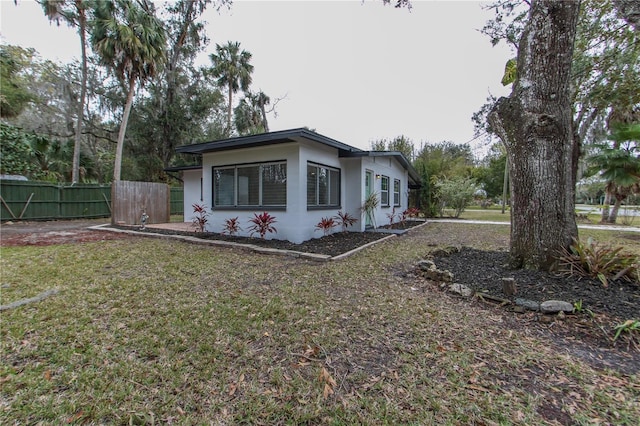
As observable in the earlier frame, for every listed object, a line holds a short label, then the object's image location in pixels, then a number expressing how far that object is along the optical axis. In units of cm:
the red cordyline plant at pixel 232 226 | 805
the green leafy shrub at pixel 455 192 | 1530
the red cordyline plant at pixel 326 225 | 791
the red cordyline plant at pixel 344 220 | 895
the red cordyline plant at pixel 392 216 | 1194
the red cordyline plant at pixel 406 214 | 1289
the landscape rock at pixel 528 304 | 319
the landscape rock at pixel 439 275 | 421
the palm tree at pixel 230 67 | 1870
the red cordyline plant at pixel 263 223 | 729
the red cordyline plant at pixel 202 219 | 859
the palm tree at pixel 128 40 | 1126
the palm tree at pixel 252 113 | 2067
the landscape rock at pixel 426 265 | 462
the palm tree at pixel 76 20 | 1364
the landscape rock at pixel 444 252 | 579
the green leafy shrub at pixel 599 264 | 368
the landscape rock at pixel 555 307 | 306
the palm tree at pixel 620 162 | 709
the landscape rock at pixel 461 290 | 371
